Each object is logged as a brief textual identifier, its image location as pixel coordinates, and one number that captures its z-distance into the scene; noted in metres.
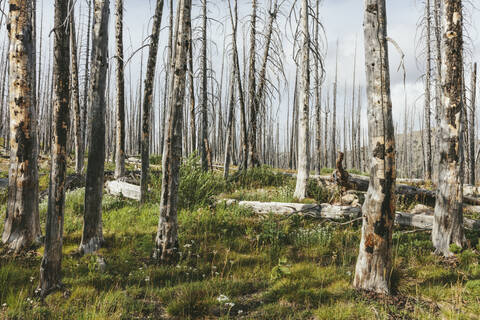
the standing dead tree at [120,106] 9.24
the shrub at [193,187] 6.22
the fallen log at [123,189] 7.38
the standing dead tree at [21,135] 4.21
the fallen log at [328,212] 5.48
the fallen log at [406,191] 7.22
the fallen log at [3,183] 9.33
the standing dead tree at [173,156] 3.99
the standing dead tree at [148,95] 6.70
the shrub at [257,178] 9.20
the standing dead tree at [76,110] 11.23
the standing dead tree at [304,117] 7.30
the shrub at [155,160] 14.75
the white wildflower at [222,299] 2.57
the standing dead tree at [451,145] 4.49
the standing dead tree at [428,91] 13.52
